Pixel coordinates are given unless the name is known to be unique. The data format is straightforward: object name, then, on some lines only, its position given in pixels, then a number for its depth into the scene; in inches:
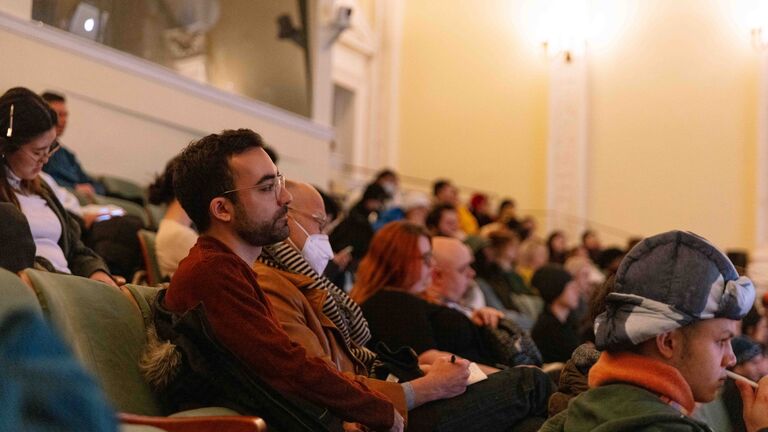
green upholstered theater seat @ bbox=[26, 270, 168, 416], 78.5
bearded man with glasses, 81.7
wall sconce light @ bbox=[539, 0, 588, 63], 487.5
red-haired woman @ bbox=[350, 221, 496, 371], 130.9
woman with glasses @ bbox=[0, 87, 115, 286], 113.8
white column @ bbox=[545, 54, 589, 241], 483.8
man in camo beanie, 62.4
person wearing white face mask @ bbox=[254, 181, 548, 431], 98.5
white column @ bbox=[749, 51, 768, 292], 425.7
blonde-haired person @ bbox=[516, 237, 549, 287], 301.6
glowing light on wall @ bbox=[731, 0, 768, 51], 441.4
